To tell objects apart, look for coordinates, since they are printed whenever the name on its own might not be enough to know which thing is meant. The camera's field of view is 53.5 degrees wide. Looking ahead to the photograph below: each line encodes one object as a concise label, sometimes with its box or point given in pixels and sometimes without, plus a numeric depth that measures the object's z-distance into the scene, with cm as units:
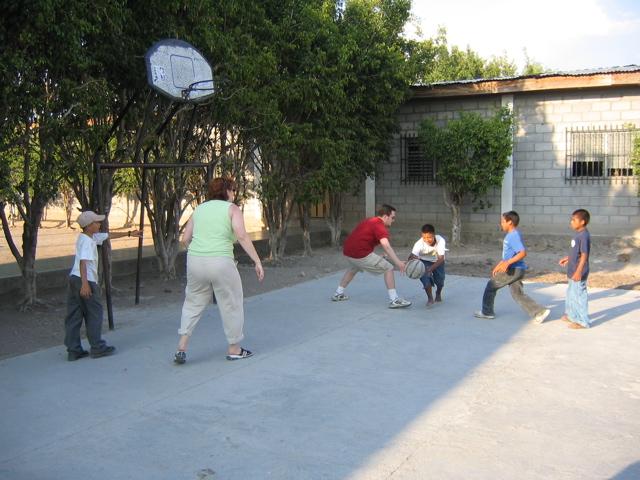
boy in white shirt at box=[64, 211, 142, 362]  599
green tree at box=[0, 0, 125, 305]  641
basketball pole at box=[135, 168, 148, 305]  811
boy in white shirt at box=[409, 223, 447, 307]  812
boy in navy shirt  696
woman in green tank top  569
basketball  797
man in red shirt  818
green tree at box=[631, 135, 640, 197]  1297
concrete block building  1380
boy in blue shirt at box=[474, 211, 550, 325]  723
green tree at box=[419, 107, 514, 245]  1391
